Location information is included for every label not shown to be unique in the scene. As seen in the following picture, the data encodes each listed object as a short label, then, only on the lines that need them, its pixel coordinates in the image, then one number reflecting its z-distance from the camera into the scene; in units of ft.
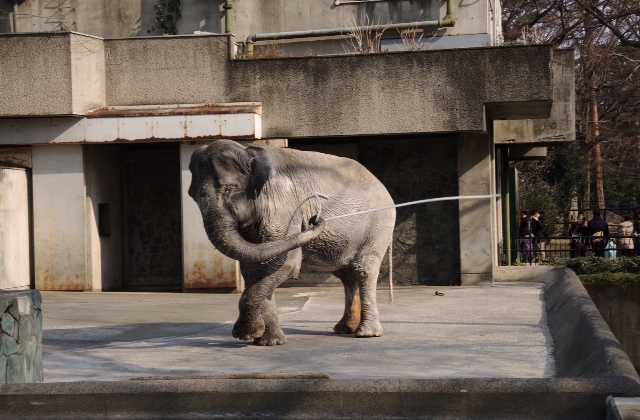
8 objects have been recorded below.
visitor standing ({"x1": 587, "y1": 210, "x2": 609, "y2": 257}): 86.98
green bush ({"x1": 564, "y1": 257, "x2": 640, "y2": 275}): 66.85
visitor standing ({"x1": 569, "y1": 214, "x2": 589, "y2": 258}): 85.13
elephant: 33.09
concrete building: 58.13
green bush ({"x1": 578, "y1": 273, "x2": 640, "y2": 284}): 65.05
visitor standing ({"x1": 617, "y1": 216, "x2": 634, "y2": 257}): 80.51
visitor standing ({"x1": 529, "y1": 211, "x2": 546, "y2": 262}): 100.07
